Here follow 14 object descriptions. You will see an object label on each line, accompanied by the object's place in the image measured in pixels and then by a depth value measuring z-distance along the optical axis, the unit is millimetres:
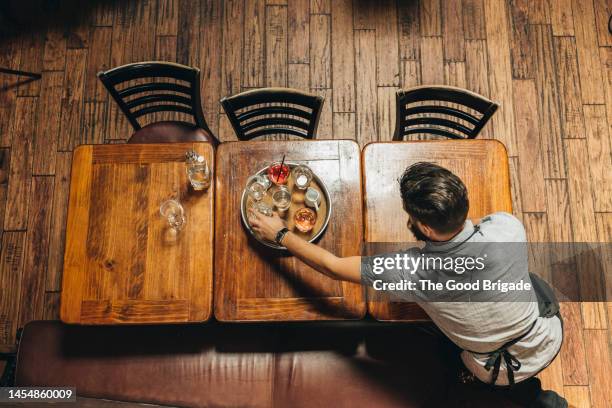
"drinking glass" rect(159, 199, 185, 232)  1886
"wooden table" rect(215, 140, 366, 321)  1812
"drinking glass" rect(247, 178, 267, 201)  1897
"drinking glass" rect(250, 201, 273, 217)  1860
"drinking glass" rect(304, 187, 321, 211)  1853
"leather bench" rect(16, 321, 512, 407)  2008
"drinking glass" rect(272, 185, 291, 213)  1868
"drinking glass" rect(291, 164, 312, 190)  1886
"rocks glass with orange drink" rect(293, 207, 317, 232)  1847
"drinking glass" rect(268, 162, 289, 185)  1892
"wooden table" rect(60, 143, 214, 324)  1833
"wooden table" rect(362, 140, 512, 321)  1879
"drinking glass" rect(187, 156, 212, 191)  1873
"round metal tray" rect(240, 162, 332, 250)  1840
